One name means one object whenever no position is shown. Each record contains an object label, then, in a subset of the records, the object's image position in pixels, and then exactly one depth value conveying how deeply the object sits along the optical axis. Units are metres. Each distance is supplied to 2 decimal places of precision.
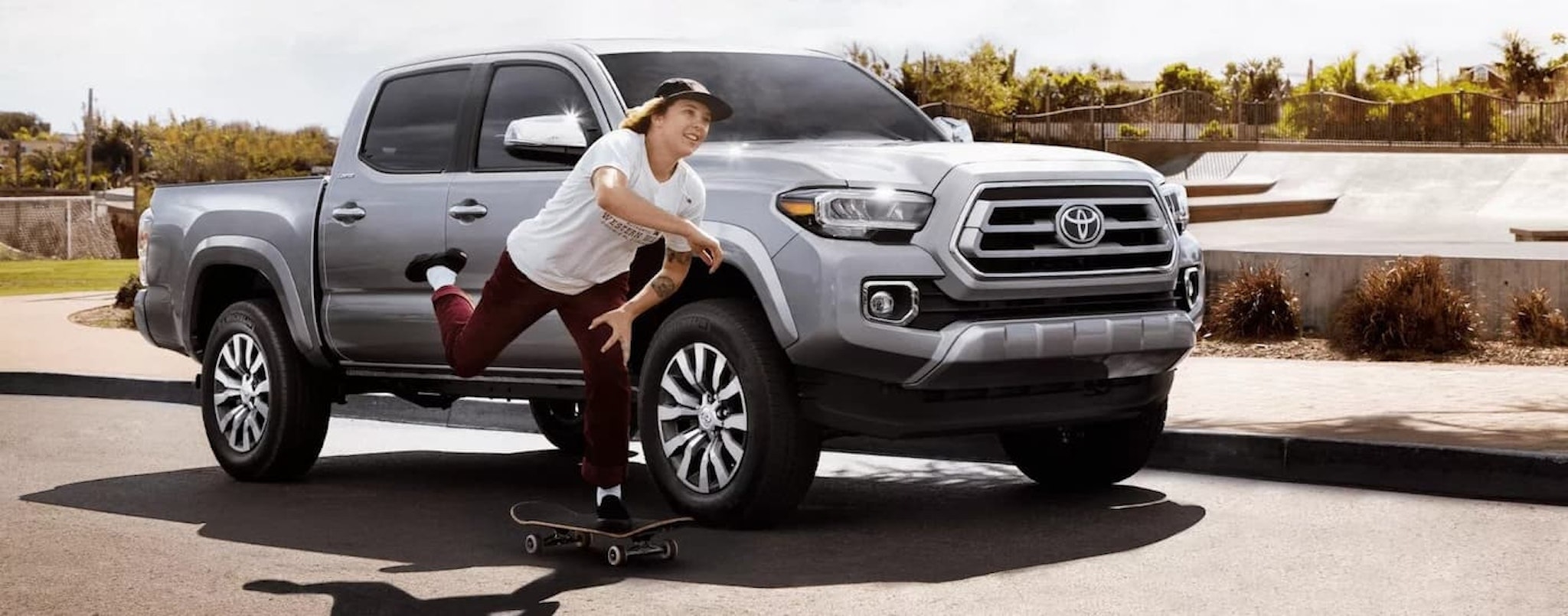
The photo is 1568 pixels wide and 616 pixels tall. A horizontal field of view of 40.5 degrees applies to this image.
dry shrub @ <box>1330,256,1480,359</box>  14.27
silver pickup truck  7.56
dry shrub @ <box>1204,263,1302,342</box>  15.23
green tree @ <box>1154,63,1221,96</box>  76.06
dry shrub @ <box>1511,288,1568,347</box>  14.11
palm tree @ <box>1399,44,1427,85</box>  70.12
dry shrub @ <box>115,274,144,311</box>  22.62
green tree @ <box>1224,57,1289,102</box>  58.81
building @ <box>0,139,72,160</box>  156.88
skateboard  7.21
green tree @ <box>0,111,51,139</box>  191.00
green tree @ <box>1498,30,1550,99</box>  49.44
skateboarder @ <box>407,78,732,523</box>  6.96
